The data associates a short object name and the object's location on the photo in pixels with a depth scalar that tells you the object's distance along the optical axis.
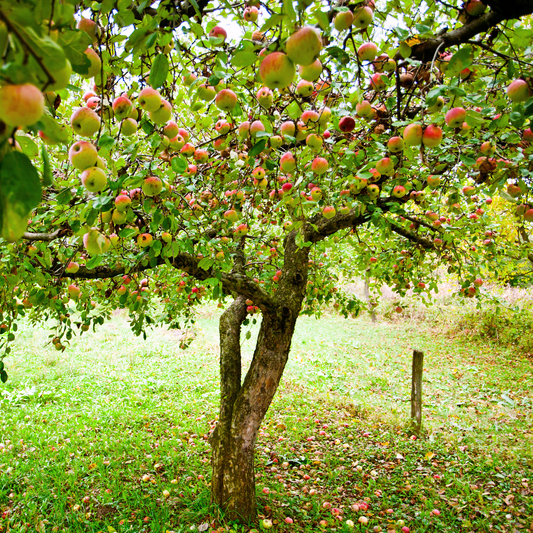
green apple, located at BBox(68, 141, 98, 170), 0.99
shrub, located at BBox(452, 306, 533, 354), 10.26
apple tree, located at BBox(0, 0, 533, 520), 0.70
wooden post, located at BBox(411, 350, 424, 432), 5.68
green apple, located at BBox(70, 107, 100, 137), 1.01
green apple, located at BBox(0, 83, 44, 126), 0.49
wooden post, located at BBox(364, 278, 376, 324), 15.12
